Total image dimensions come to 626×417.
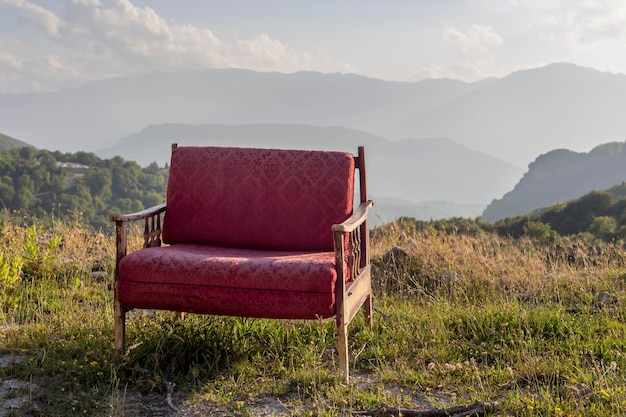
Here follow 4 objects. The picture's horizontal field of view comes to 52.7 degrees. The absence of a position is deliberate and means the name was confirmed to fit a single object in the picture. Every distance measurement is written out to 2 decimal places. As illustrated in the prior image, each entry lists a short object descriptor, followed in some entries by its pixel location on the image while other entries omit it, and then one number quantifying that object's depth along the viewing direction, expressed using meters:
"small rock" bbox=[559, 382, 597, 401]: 2.99
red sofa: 3.43
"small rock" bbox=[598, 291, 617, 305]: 4.85
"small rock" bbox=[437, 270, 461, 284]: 5.70
